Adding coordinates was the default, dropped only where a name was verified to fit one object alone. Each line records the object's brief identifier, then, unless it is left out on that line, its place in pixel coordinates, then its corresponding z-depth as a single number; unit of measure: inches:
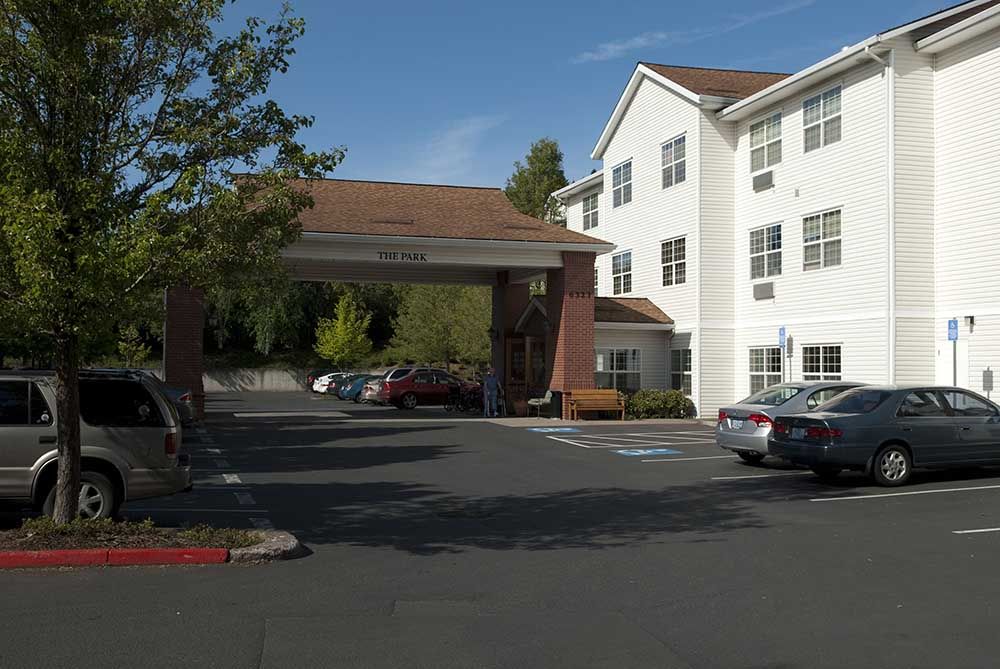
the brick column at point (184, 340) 1041.5
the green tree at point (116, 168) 338.6
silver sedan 657.0
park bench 1144.8
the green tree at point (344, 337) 2603.3
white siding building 874.8
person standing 1224.2
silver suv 408.2
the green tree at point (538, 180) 2618.1
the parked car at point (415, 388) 1515.7
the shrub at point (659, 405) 1167.6
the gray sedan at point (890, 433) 567.5
